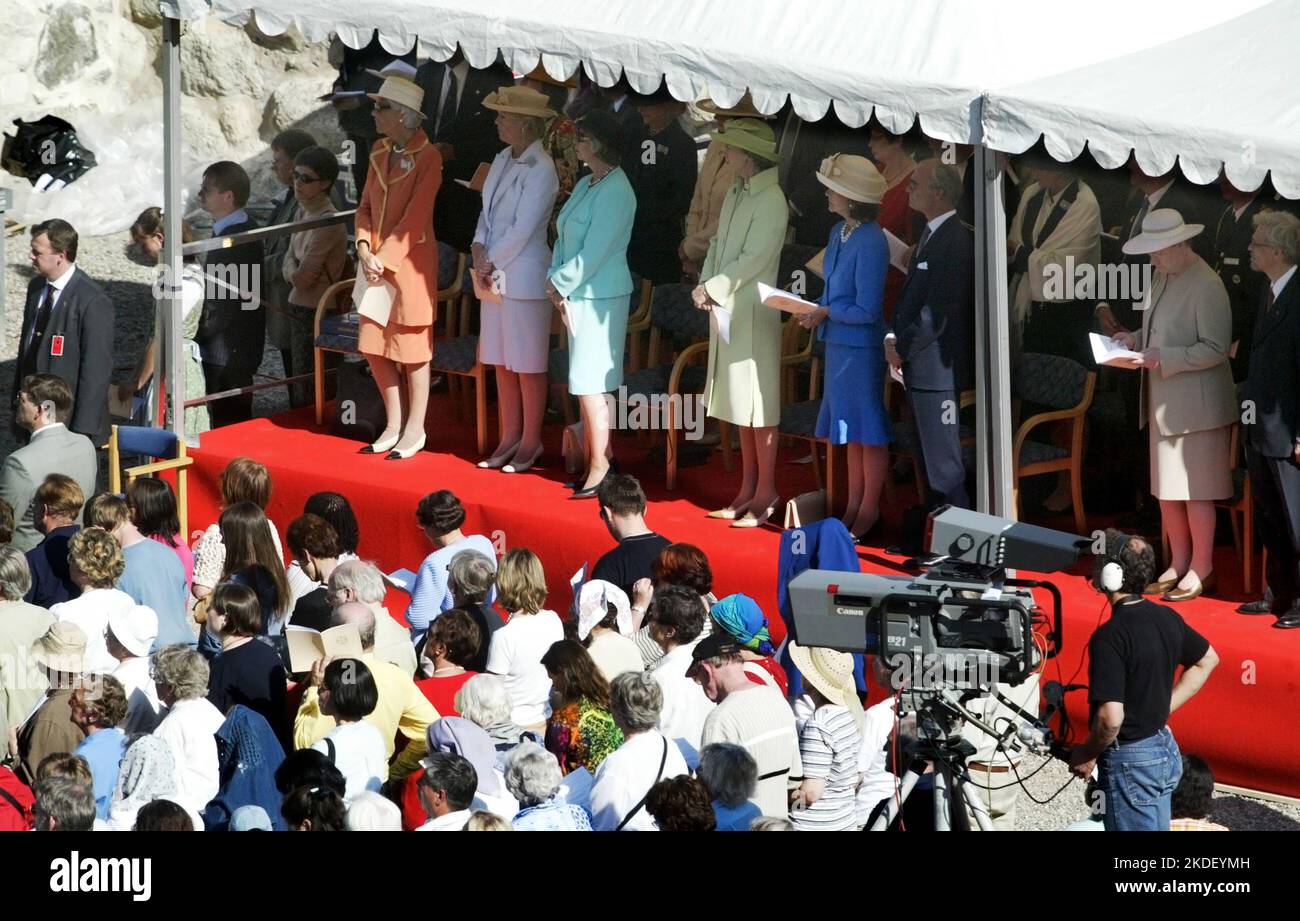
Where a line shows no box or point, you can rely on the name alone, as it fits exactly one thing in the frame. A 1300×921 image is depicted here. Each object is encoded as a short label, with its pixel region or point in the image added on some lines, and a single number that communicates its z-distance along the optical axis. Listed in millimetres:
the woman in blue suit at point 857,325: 16797
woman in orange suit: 19250
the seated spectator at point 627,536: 15344
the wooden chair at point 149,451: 19437
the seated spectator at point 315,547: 15477
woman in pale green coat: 17391
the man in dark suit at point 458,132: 21344
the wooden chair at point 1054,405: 16719
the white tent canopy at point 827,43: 15086
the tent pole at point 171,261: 19547
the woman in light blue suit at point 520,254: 18797
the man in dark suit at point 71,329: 19719
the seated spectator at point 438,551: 15766
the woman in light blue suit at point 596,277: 18156
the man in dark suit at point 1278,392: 14742
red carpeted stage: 14555
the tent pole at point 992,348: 15484
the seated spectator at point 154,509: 15977
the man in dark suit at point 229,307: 20875
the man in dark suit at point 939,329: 16109
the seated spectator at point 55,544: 15906
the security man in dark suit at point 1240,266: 16484
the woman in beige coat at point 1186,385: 15289
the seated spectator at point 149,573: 15258
